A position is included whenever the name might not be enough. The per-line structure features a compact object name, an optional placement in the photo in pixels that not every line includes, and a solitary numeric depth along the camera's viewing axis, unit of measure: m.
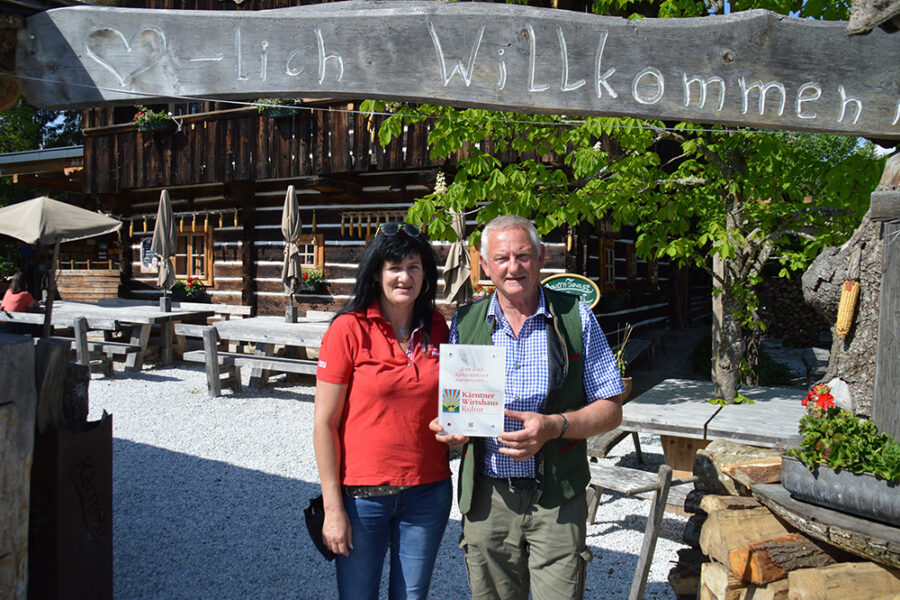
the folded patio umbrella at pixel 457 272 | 8.06
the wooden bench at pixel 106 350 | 10.64
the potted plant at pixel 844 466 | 2.45
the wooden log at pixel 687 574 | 3.59
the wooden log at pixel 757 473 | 3.16
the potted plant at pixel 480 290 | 9.76
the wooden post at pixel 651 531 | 3.16
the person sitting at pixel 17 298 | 11.39
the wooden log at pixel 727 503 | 3.18
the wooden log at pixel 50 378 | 2.91
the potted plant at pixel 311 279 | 12.62
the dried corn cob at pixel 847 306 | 3.20
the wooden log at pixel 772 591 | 2.78
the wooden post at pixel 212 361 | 9.13
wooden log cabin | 11.20
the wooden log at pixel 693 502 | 3.81
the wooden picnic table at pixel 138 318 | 10.91
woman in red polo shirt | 2.26
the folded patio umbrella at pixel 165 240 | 11.63
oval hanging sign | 6.57
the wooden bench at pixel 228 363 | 9.06
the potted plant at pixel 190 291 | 14.07
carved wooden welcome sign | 2.72
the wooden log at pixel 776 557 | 2.75
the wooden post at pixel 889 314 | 2.84
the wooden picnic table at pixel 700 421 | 4.84
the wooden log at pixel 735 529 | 2.97
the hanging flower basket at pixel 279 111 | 11.57
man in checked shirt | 2.28
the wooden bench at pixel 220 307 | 13.38
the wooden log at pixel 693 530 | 3.71
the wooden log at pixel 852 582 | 2.53
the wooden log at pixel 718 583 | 2.94
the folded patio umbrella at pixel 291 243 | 10.48
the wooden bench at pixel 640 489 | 3.17
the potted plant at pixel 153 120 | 12.77
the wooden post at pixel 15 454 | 2.65
